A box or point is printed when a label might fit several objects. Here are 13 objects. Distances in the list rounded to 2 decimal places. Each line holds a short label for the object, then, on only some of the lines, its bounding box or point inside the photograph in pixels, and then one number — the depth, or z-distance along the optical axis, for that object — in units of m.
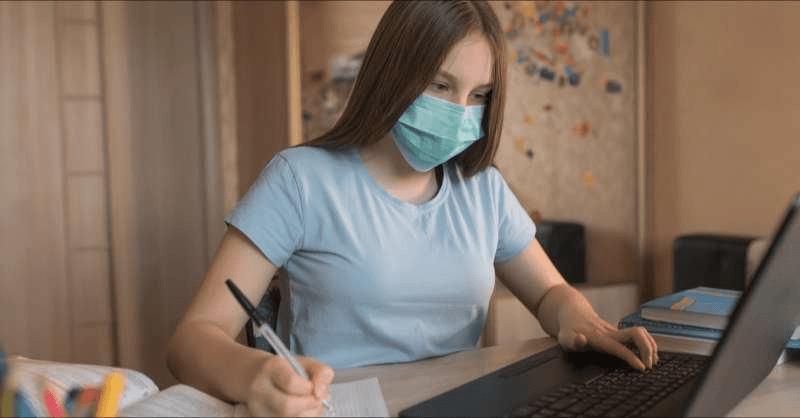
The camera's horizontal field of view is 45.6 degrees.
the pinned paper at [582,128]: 3.81
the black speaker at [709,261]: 3.29
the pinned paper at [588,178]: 3.85
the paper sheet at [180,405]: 1.05
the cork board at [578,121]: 3.71
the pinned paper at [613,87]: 3.83
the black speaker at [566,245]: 3.77
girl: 1.47
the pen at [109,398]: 0.93
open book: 1.04
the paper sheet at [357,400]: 1.09
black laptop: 0.91
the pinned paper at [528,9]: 3.68
